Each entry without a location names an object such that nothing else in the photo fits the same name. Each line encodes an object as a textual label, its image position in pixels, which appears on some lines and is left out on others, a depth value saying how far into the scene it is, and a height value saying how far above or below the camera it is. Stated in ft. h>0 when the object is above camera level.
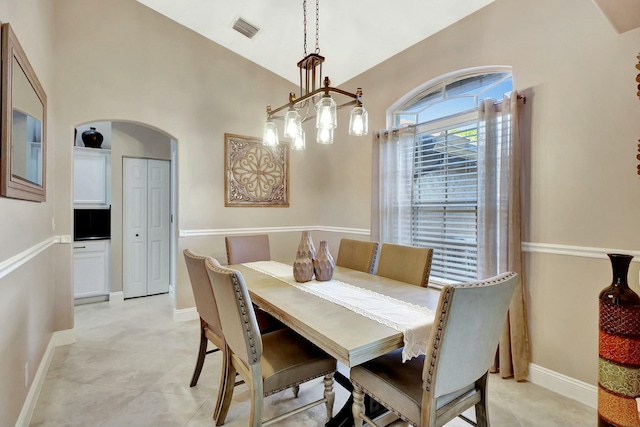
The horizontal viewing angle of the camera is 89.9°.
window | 9.22 +1.34
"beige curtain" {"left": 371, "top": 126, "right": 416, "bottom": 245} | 10.78 +0.96
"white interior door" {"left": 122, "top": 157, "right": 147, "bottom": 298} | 14.19 -0.69
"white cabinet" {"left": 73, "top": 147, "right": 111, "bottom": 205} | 14.15 +1.63
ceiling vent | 11.18 +6.59
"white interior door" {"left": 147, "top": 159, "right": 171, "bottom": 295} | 14.87 -0.60
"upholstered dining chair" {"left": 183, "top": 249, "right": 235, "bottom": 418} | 6.11 -1.97
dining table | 4.23 -1.62
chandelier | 6.55 +2.08
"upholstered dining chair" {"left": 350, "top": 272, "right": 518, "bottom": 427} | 4.02 -2.16
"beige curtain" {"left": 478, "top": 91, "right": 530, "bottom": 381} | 7.76 -0.03
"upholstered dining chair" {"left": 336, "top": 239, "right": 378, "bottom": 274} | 8.84 -1.21
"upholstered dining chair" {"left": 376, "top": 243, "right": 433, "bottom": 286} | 7.30 -1.23
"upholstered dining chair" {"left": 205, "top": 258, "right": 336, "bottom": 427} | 4.86 -2.50
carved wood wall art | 12.85 +1.67
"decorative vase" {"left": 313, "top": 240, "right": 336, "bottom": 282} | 7.20 -1.20
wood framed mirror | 4.81 +1.58
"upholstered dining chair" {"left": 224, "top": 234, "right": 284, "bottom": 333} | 10.09 -1.18
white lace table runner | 4.48 -1.61
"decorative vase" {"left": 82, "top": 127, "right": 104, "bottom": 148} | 14.60 +3.38
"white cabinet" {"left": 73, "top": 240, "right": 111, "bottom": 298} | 13.50 -2.38
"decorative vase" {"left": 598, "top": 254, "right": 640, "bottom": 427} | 5.21 -2.33
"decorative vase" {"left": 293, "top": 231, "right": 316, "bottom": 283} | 7.14 -1.11
